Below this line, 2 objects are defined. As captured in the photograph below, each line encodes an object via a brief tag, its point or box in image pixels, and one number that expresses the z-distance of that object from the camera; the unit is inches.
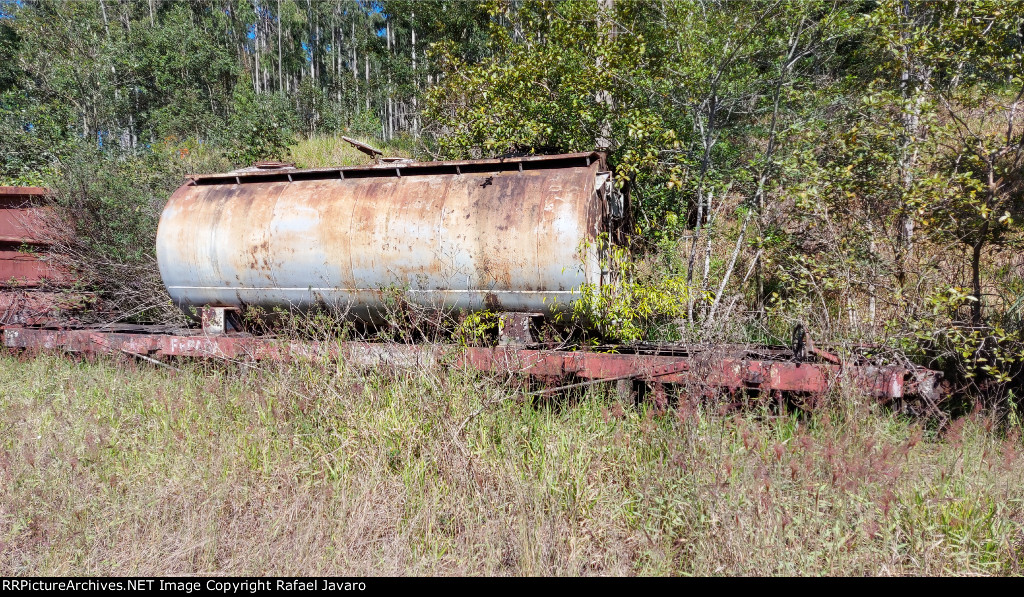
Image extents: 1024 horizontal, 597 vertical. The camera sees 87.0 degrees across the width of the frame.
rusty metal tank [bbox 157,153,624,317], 204.4
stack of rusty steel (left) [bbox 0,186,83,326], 297.0
